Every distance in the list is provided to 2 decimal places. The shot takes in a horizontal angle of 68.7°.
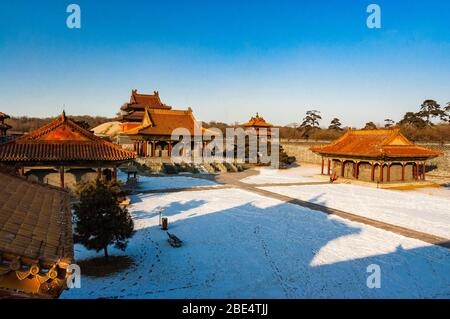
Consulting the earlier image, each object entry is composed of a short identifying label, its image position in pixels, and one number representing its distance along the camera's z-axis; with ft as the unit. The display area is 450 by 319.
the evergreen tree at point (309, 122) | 233.35
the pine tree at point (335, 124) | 232.94
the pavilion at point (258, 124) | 167.36
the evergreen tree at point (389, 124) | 207.78
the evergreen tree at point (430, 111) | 180.60
